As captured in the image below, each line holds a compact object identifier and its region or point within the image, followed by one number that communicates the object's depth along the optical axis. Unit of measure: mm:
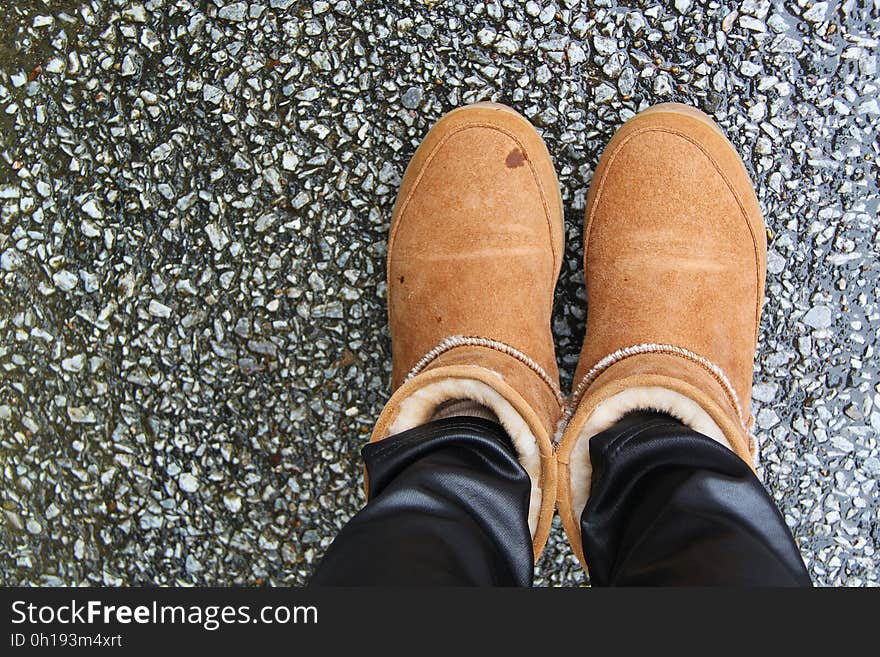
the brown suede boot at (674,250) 542
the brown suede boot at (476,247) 550
